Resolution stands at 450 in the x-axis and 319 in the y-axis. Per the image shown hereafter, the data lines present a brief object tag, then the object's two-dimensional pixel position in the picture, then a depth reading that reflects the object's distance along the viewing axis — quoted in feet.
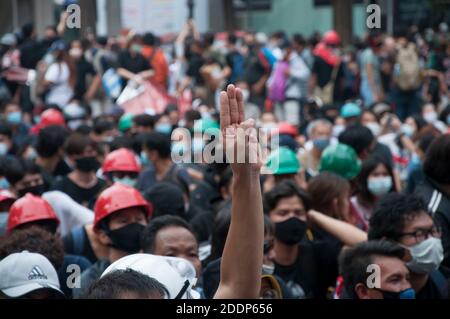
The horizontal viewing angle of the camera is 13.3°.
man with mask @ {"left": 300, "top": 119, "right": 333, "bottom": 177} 54.30
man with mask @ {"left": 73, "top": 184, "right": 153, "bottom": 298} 33.49
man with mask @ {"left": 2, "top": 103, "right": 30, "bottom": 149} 67.45
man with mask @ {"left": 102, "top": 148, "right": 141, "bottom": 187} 47.86
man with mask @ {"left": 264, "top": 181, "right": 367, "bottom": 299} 34.36
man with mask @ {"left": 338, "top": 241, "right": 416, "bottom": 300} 27.87
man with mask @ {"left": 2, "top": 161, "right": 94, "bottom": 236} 40.85
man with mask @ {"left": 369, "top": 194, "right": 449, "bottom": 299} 30.17
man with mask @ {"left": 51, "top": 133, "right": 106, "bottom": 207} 46.07
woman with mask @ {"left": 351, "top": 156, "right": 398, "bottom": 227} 41.91
